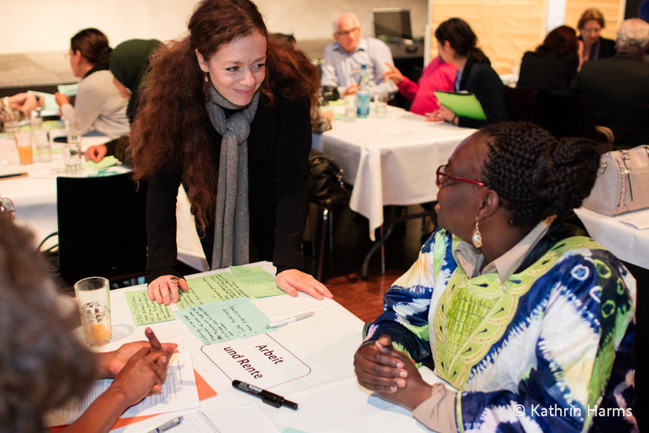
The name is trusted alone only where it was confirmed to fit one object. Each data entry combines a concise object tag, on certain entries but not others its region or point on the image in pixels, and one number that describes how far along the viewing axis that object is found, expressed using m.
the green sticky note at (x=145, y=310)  1.46
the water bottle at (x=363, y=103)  4.23
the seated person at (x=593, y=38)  6.60
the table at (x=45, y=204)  2.57
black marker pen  1.11
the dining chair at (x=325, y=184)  3.30
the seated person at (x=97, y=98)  3.53
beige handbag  2.13
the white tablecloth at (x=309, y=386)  1.07
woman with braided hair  0.99
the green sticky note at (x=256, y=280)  1.61
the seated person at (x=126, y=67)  3.03
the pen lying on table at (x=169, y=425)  1.03
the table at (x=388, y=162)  3.32
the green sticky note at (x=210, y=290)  1.57
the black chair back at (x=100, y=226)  2.33
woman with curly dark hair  1.63
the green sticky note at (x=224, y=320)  1.38
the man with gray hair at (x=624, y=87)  4.34
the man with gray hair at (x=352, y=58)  5.34
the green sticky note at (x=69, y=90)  4.51
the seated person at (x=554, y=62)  5.42
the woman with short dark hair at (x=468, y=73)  3.79
